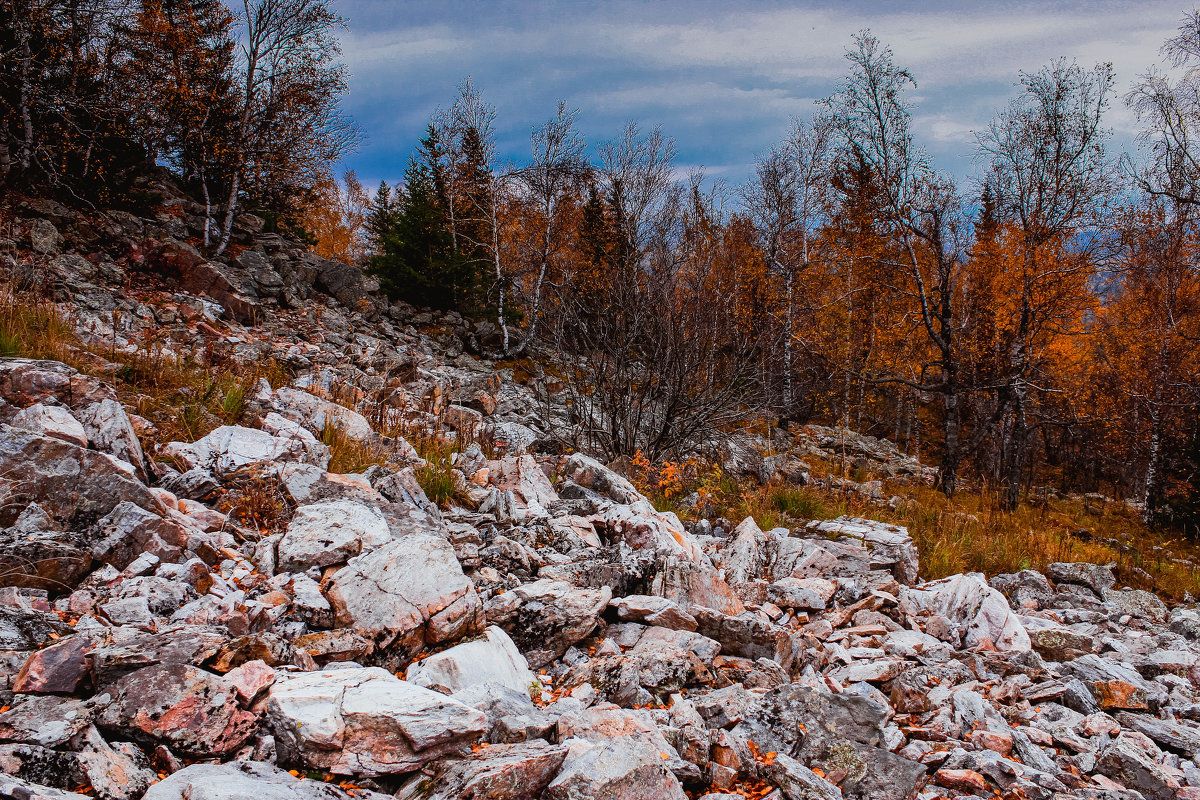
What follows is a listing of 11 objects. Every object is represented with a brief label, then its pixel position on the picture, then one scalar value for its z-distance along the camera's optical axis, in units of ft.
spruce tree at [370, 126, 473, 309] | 70.64
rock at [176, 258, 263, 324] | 44.06
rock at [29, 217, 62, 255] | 37.32
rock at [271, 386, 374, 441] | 16.46
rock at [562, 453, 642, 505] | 19.48
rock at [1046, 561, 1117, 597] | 21.47
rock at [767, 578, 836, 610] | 13.46
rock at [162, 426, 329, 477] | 12.14
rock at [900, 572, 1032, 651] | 13.03
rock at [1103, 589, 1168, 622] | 19.15
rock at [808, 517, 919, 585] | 17.69
